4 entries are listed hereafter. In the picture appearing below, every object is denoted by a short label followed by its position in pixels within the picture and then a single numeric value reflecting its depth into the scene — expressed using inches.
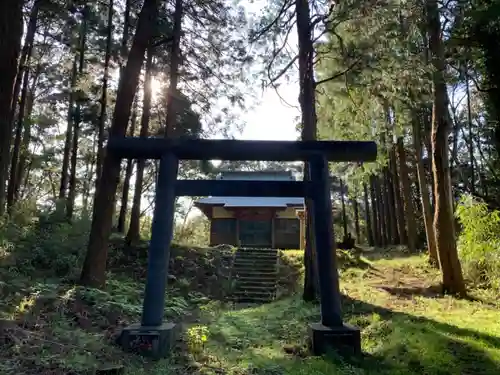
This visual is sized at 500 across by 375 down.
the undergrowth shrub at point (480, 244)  366.6
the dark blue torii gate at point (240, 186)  211.3
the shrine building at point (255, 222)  816.9
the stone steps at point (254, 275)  482.3
